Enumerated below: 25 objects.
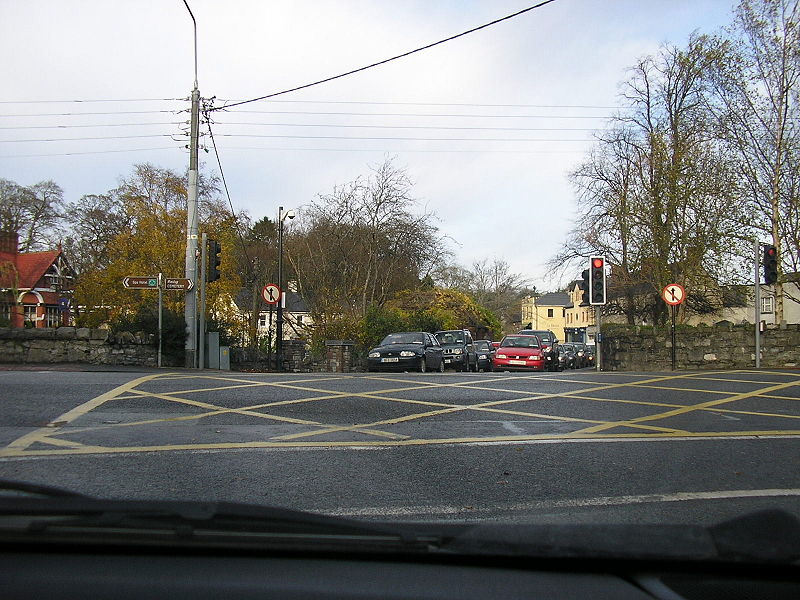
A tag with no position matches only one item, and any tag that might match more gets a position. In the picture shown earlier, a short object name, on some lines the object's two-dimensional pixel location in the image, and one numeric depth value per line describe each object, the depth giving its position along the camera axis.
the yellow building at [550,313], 118.50
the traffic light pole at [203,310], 21.53
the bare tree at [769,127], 27.98
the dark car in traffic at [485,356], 31.92
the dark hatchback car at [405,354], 22.12
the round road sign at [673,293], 21.28
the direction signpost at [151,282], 18.78
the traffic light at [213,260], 21.62
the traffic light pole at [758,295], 22.27
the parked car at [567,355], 38.82
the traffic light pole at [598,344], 23.17
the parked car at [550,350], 28.89
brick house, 48.06
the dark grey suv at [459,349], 28.21
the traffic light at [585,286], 21.80
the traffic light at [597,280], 21.25
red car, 26.75
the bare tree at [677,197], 30.02
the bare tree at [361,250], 37.00
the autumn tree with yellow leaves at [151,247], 39.50
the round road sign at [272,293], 24.69
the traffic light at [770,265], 22.09
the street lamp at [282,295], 25.92
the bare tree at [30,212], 46.03
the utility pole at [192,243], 21.64
